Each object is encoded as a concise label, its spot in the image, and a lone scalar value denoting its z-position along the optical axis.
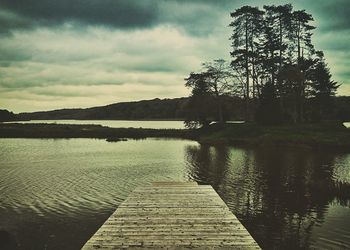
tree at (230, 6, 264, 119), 60.81
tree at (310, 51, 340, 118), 62.47
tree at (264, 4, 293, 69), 59.53
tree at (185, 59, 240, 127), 67.75
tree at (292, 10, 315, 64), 58.69
